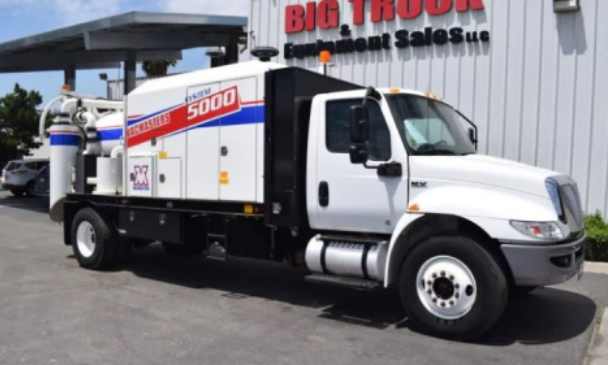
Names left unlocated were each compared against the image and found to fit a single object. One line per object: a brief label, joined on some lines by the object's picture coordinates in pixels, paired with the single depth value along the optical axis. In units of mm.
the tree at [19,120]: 33594
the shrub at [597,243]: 9969
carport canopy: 17828
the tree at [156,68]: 38094
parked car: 25953
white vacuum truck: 5594
